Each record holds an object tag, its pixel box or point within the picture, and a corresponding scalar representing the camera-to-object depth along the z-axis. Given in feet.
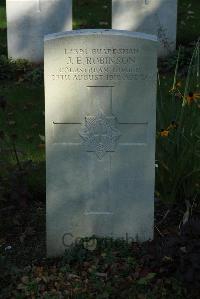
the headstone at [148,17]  28.37
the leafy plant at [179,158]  15.31
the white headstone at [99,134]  12.75
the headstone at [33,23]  28.71
